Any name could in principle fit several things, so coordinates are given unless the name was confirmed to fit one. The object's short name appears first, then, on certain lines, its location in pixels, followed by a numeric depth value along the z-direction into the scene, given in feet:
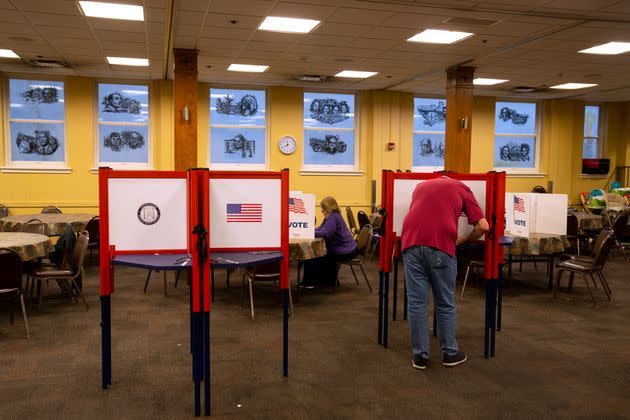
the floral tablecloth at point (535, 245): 20.97
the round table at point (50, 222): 24.17
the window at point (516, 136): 44.45
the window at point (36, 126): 34.91
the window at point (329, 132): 40.06
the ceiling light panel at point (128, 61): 29.91
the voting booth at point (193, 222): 10.80
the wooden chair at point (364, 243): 22.48
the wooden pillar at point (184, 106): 26.84
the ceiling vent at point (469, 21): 21.63
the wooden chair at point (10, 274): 15.40
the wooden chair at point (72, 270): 18.16
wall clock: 38.91
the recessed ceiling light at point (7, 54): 28.53
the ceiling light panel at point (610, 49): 25.59
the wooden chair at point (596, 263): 20.26
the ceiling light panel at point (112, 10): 20.18
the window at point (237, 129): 38.37
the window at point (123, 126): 36.29
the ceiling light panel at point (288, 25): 22.21
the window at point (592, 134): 47.26
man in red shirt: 12.99
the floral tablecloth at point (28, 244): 17.52
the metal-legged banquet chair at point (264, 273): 18.61
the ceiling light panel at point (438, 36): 23.86
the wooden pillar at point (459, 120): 31.48
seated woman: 21.31
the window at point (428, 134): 42.27
